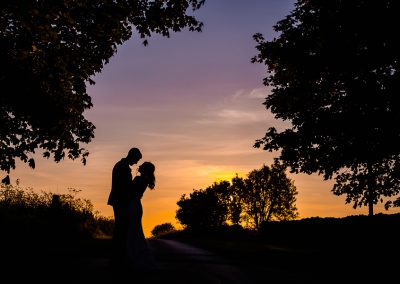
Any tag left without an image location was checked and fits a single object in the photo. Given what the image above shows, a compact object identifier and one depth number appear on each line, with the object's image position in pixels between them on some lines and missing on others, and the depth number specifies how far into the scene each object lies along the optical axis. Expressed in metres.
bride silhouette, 9.14
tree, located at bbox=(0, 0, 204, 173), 14.84
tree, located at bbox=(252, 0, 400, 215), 24.14
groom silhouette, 8.77
